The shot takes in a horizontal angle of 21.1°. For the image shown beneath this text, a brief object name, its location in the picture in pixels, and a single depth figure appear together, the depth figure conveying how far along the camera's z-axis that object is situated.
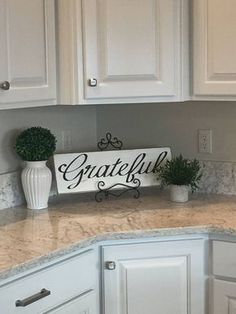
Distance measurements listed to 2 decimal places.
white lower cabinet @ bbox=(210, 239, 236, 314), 2.37
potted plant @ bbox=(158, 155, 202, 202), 2.79
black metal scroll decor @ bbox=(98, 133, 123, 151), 3.13
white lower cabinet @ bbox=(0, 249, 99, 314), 1.97
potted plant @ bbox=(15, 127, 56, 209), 2.68
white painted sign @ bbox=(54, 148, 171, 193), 2.78
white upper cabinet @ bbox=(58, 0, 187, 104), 2.56
